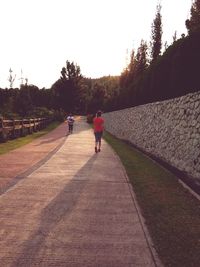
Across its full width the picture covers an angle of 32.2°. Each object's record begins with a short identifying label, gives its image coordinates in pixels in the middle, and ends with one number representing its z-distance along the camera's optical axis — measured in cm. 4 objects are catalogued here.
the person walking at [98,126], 1606
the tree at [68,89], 7944
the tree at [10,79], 7393
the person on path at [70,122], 3053
